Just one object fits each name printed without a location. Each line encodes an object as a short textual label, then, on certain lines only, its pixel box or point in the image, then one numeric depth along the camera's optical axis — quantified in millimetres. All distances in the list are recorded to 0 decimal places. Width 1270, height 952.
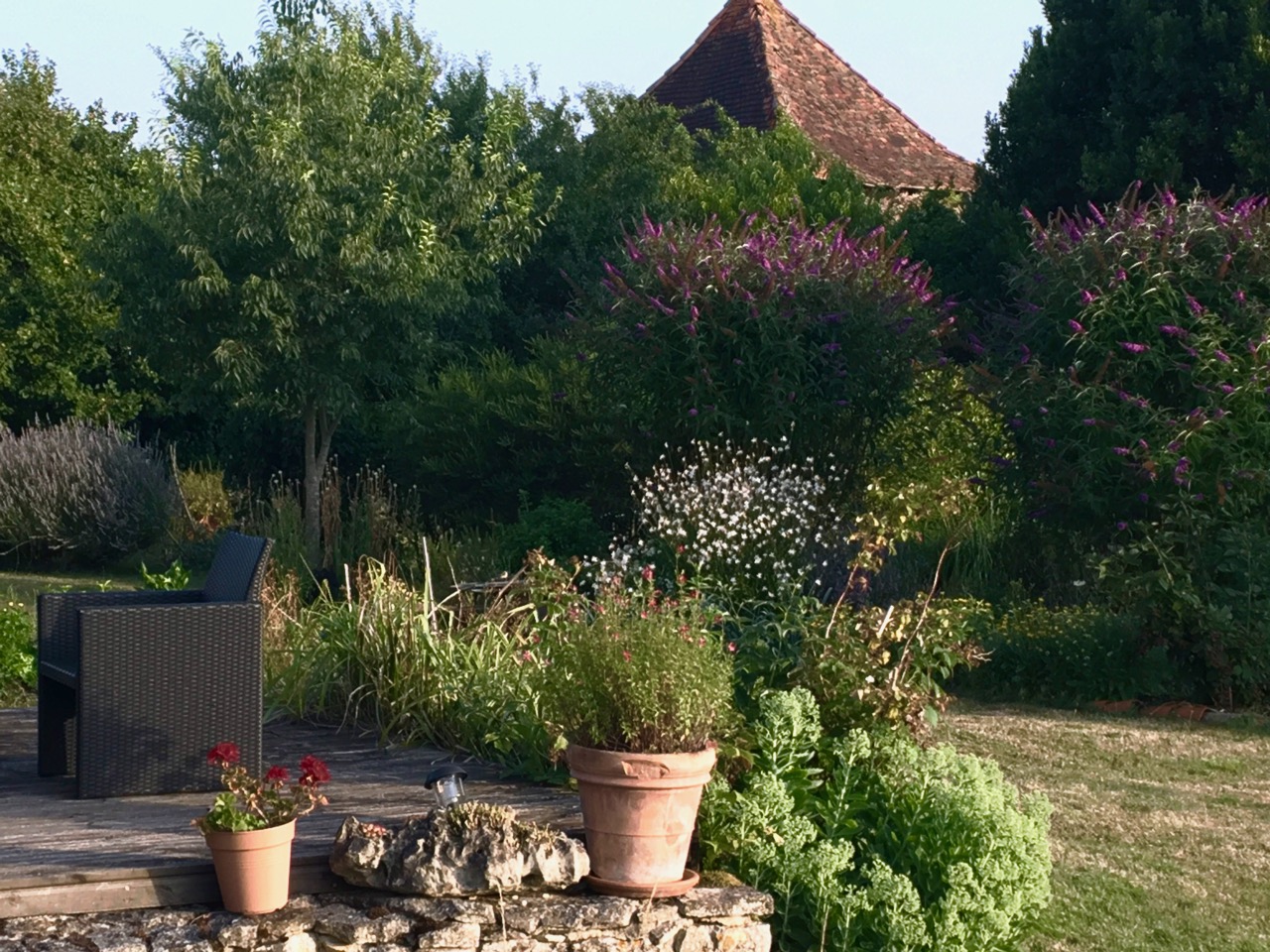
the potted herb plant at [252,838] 4211
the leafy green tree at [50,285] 19281
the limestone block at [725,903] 4676
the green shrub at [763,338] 11023
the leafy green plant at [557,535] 11906
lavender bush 16500
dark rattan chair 5156
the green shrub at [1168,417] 9164
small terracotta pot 4207
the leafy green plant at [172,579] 8674
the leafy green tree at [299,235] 13703
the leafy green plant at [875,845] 4824
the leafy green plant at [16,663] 8016
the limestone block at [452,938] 4352
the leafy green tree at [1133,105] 15297
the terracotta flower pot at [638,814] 4543
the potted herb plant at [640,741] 4562
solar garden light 4566
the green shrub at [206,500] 16594
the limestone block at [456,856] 4391
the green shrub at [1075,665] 9289
